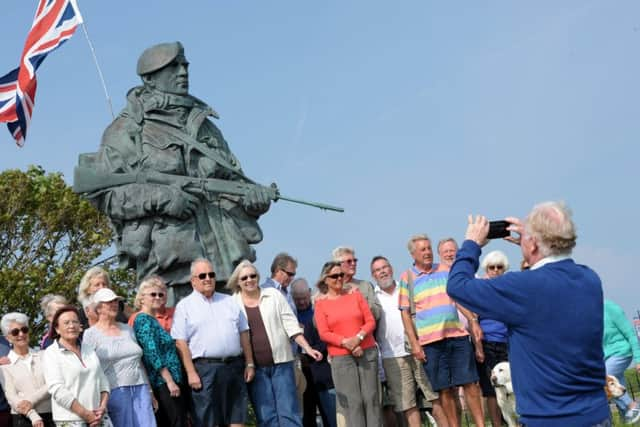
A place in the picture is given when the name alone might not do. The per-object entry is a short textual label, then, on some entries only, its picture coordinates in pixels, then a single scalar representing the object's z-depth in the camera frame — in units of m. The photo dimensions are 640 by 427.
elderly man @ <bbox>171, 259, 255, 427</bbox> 7.82
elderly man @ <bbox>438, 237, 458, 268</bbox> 9.10
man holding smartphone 4.27
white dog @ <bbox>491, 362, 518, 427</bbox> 8.70
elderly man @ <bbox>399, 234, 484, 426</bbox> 8.54
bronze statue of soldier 9.98
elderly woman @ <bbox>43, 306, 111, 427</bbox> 7.01
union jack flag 13.23
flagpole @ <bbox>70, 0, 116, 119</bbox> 13.26
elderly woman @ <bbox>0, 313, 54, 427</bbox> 7.32
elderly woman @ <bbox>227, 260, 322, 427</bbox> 8.12
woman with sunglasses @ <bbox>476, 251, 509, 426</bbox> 9.16
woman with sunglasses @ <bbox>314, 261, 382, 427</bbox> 8.31
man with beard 8.81
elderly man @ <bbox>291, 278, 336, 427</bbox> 9.36
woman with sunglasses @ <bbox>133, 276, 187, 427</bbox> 7.63
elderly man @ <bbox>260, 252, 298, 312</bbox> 9.56
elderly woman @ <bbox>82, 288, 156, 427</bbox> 7.38
